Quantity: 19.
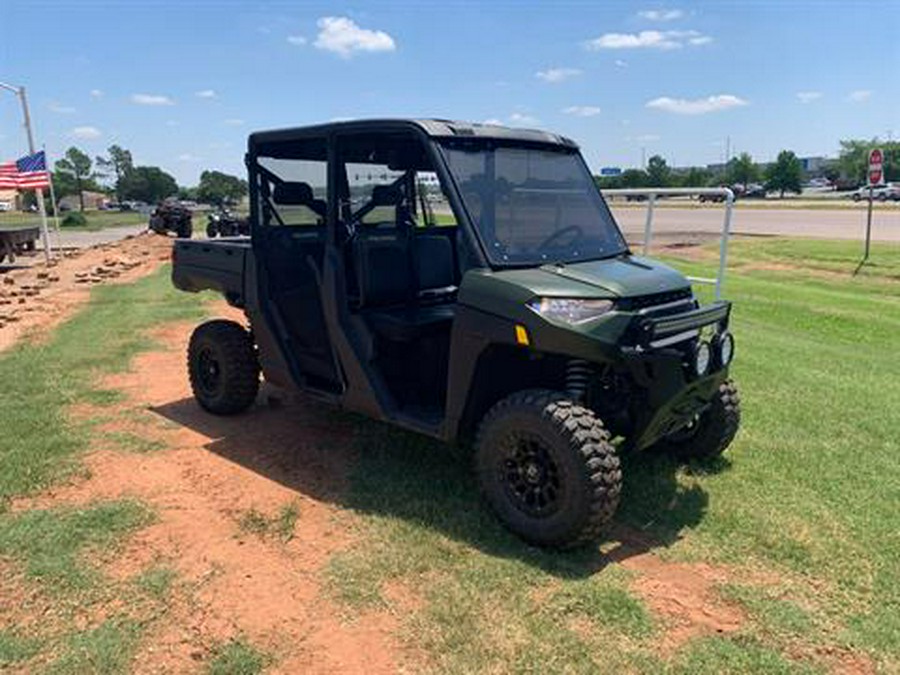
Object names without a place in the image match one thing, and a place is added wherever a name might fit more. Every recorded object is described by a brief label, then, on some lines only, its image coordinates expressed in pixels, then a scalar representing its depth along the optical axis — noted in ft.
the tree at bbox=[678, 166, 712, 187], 256.32
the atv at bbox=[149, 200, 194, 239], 97.14
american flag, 67.41
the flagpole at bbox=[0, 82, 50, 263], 67.05
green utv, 12.19
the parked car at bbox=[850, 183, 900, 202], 172.96
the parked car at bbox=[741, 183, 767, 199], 262.51
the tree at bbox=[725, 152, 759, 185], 304.05
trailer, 61.77
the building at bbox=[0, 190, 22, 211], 249.41
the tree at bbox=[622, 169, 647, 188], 204.05
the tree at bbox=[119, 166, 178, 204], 367.04
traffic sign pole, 58.39
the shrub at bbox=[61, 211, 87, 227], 173.06
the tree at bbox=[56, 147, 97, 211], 346.13
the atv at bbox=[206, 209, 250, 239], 74.23
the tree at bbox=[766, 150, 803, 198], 263.49
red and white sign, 58.39
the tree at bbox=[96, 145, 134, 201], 374.43
